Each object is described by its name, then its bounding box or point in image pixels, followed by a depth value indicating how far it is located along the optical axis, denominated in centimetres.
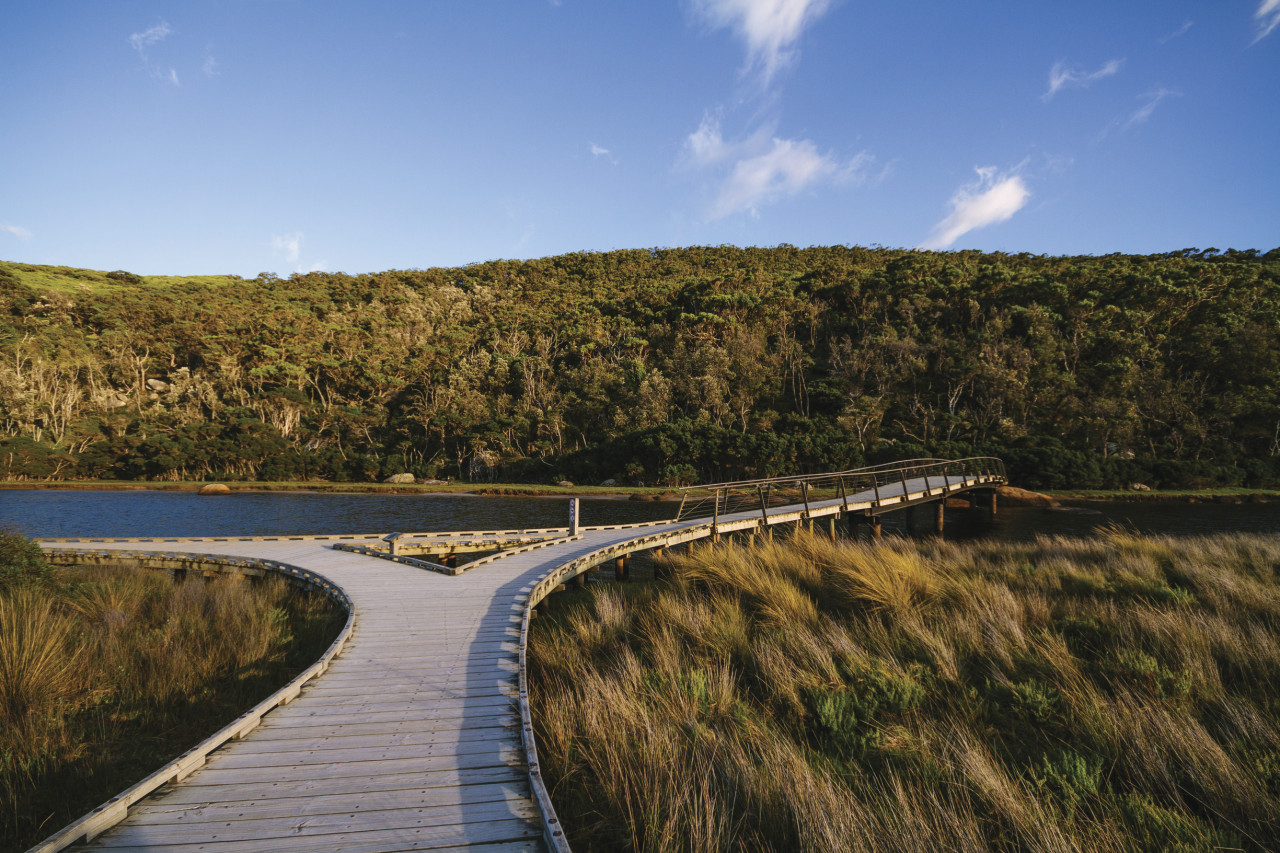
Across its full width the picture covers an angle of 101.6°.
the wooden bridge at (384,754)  267
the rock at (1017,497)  2566
